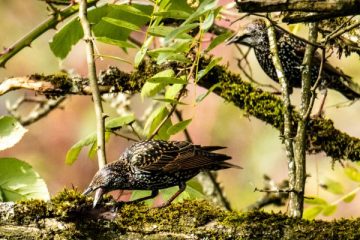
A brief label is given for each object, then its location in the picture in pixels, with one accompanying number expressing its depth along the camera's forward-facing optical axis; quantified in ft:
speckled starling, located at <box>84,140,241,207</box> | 18.76
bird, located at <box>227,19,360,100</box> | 29.35
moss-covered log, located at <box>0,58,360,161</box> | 24.17
